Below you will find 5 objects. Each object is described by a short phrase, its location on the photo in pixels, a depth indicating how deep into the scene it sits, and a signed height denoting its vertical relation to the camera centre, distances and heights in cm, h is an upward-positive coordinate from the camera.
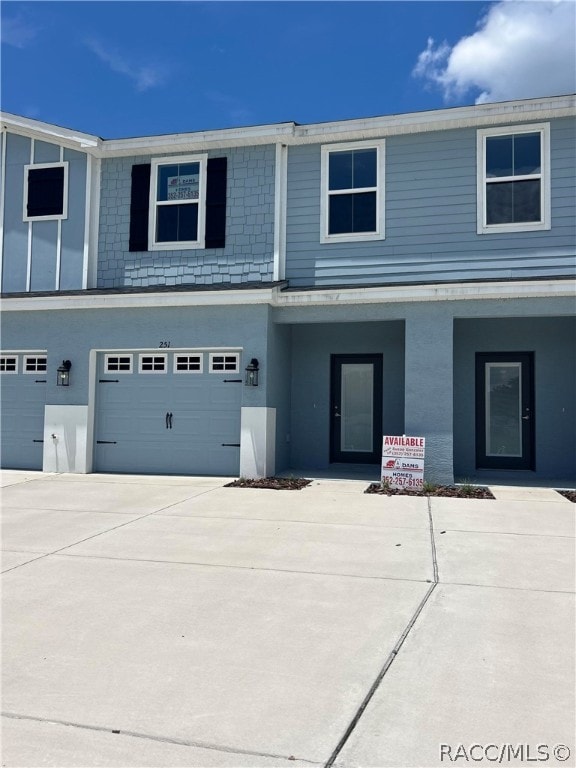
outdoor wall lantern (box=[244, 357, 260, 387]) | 1029 +60
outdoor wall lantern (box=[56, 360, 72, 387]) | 1111 +58
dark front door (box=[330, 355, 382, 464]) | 1164 +6
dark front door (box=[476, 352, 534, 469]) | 1098 +7
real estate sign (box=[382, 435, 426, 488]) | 953 -78
